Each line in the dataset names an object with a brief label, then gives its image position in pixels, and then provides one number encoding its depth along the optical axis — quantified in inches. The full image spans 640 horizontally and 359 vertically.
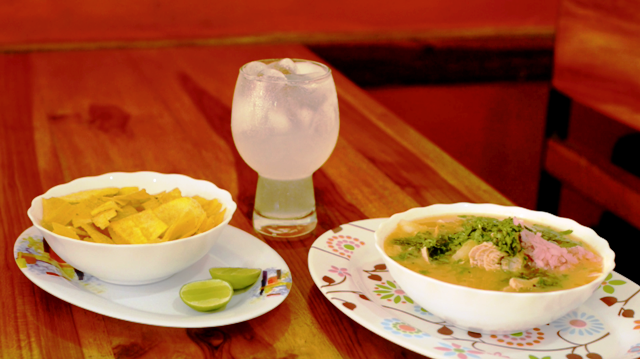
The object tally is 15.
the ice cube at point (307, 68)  38.3
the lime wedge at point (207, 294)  28.9
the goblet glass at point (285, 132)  35.7
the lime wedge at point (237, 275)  30.8
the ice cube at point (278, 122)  35.7
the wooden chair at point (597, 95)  77.7
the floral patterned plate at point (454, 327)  26.1
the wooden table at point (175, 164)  28.1
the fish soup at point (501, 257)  27.4
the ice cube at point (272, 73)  35.6
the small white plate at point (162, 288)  27.9
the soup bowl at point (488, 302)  25.2
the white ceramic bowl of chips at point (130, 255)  28.4
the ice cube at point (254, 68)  36.6
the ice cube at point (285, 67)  37.3
